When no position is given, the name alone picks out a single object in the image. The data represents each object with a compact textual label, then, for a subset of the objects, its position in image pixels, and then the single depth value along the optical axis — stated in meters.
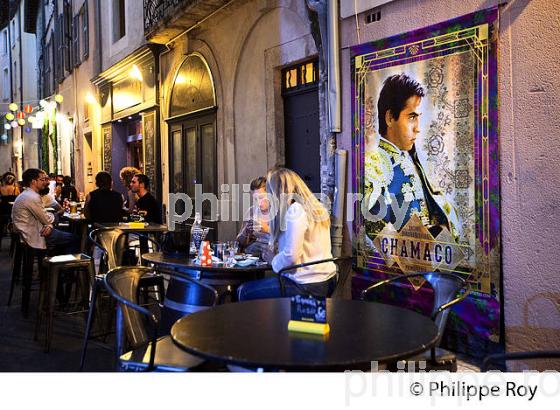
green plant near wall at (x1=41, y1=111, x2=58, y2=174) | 22.73
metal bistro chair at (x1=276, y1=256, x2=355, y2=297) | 4.29
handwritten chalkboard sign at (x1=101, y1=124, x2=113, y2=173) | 15.59
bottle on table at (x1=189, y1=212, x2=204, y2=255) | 4.93
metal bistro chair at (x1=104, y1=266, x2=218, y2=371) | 3.05
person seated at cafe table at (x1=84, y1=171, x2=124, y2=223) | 8.12
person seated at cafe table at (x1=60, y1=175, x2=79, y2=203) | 13.61
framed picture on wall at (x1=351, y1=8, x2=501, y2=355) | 4.61
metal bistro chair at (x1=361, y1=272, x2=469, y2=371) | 3.10
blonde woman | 4.32
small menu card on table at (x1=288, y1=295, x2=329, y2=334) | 2.57
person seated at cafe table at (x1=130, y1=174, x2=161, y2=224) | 8.40
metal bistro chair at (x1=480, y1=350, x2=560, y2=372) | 2.35
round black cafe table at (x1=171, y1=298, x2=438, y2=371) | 2.28
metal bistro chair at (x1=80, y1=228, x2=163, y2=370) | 5.53
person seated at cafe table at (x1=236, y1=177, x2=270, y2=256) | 5.30
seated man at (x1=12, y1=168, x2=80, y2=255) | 6.88
